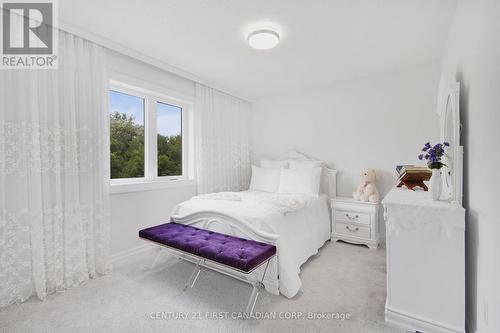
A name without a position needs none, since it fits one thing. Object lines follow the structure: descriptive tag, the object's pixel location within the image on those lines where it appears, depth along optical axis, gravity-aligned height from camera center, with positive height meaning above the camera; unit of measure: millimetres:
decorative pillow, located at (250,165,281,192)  3787 -262
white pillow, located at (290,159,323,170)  3709 -8
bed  2014 -594
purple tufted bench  1738 -677
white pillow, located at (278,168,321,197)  3417 -270
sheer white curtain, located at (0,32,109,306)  1907 -80
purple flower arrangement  1694 +48
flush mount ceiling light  2240 +1210
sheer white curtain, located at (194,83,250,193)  3584 +385
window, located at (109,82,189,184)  2875 +388
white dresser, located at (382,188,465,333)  1461 -663
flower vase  1690 -160
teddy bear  3178 -350
